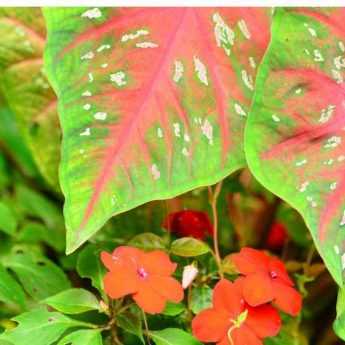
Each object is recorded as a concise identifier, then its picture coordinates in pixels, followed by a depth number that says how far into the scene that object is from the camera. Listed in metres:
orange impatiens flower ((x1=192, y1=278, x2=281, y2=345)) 0.71
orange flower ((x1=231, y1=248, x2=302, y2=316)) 0.72
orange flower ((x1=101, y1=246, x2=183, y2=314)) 0.71
